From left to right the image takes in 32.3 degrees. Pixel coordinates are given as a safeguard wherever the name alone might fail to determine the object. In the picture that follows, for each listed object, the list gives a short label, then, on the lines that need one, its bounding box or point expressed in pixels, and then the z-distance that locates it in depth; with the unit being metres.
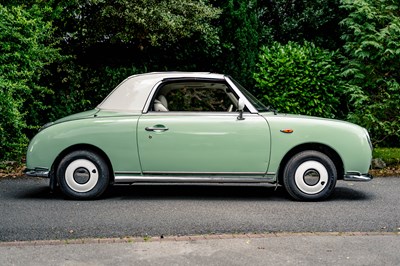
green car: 8.54
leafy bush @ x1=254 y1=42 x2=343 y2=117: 14.59
